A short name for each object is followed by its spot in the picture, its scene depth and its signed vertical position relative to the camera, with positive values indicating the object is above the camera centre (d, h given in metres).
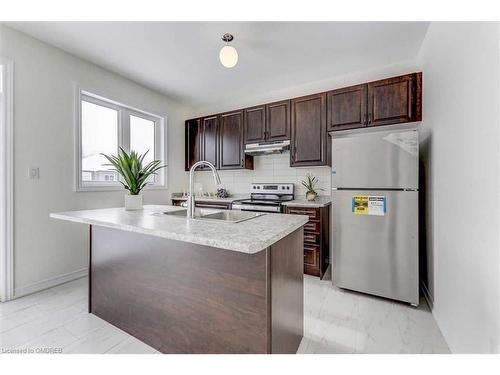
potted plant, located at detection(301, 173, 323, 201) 2.97 +0.04
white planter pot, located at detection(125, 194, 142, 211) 1.90 -0.12
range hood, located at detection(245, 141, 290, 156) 3.13 +0.57
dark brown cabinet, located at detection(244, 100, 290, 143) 3.13 +0.93
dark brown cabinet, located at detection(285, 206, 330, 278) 2.64 -0.59
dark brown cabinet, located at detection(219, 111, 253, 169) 3.48 +0.70
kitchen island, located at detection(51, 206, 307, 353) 1.10 -0.54
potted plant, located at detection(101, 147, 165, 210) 1.89 +0.11
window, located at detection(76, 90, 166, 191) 2.73 +0.71
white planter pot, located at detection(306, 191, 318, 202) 2.94 -0.10
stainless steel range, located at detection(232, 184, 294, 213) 2.95 -0.15
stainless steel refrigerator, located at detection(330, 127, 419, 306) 2.01 -0.24
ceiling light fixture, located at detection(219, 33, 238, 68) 1.97 +1.15
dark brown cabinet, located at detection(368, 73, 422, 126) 2.37 +0.94
